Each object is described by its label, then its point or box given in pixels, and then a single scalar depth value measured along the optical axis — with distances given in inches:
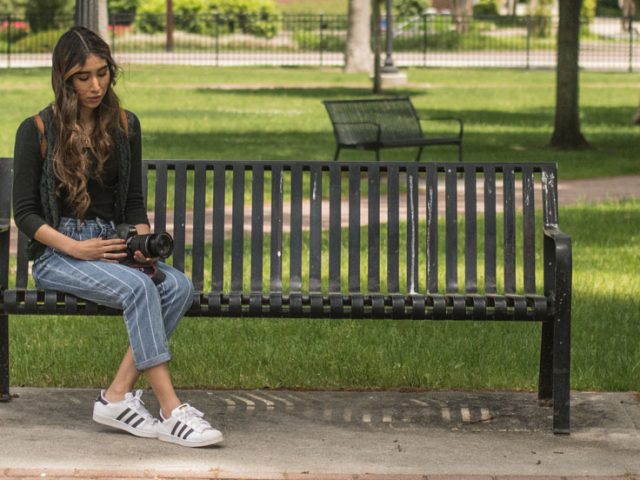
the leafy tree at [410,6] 2571.4
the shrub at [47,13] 1852.9
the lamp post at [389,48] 1205.1
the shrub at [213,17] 2118.6
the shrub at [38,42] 1819.6
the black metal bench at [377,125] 623.5
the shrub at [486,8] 2672.2
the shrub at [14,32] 1904.2
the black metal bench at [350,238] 234.7
